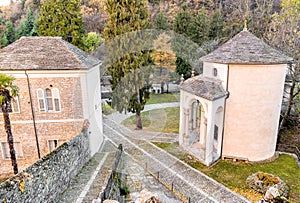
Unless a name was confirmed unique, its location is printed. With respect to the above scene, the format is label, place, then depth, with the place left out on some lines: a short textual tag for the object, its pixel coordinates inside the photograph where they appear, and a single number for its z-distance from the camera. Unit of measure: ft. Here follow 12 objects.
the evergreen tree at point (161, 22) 115.76
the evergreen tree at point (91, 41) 114.32
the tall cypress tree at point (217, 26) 117.08
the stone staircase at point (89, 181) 41.42
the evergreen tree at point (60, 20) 87.61
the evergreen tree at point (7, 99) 40.81
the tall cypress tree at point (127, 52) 68.39
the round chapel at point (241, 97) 51.72
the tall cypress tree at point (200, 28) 110.52
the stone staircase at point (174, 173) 43.56
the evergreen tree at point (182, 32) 107.55
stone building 50.29
